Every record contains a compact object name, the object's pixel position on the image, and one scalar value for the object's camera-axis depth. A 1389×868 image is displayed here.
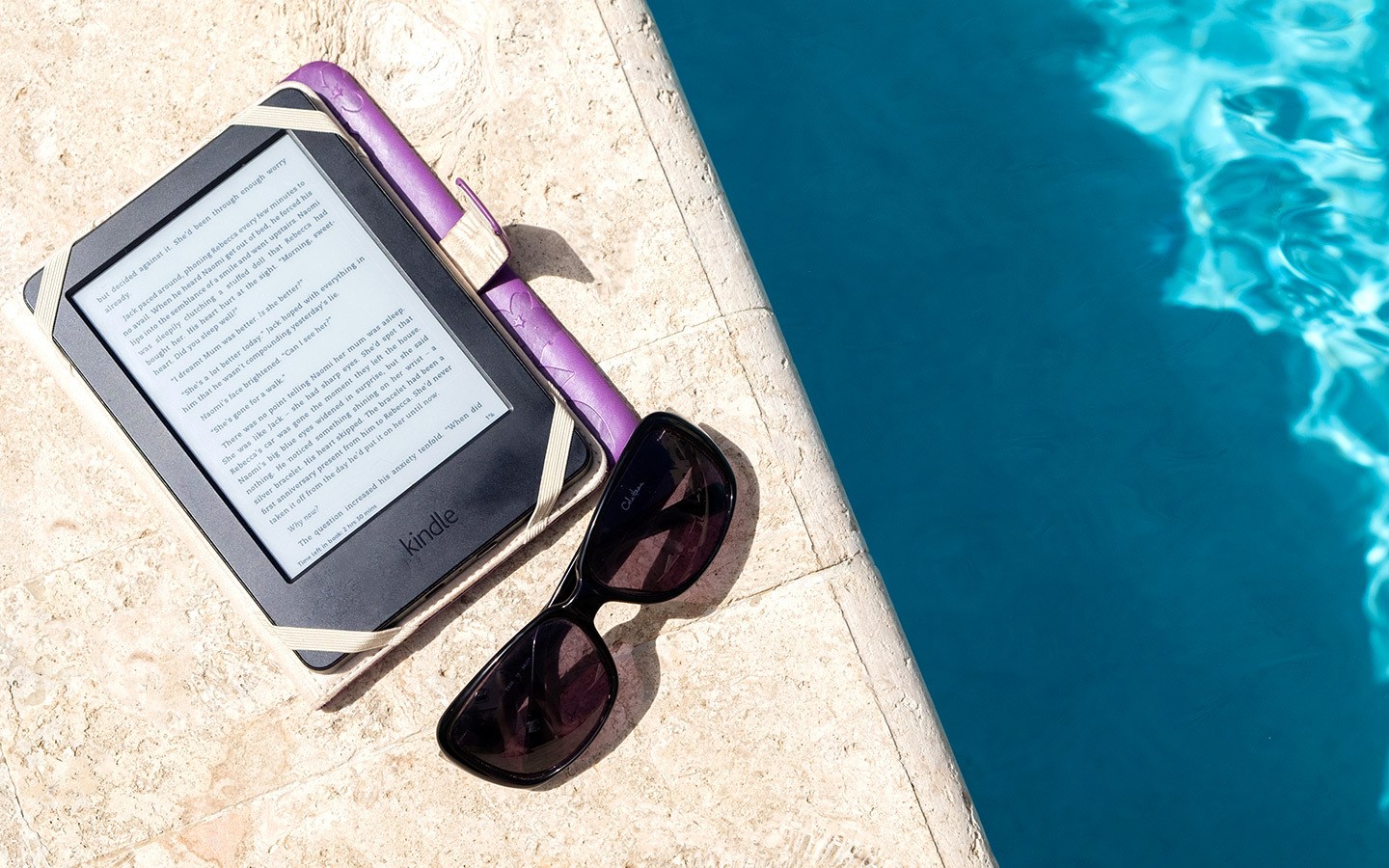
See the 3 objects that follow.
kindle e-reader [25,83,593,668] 0.66
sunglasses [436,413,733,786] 0.67
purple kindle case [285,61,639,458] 0.68
